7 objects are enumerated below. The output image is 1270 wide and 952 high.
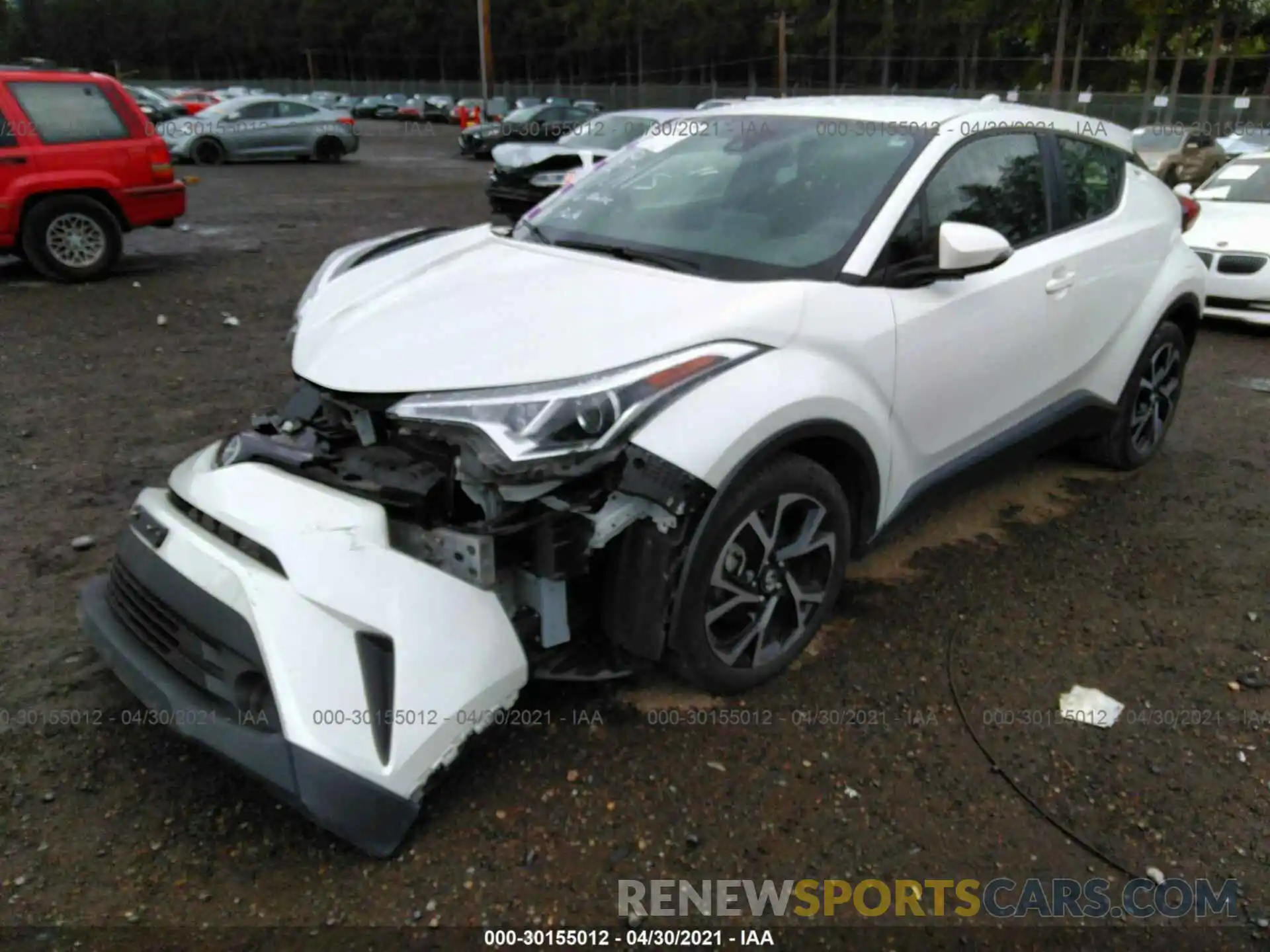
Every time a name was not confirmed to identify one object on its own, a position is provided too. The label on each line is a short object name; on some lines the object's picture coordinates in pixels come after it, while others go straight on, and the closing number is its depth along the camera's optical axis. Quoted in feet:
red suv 27.22
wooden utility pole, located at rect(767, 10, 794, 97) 116.26
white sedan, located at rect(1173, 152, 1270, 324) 25.17
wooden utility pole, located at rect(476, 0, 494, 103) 113.91
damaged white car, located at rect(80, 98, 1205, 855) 7.55
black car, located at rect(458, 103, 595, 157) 74.69
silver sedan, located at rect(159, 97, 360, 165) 68.54
